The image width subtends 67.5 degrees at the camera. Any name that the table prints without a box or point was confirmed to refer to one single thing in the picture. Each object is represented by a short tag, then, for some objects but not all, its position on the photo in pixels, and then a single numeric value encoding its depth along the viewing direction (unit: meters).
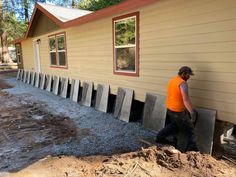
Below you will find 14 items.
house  3.03
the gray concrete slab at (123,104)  4.74
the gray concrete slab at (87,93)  6.09
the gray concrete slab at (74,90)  6.71
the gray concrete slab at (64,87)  7.35
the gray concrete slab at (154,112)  3.99
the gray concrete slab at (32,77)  10.38
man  3.04
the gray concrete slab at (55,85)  7.94
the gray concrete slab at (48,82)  8.56
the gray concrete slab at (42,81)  9.15
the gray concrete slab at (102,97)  5.45
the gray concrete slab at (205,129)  3.18
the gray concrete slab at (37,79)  9.74
